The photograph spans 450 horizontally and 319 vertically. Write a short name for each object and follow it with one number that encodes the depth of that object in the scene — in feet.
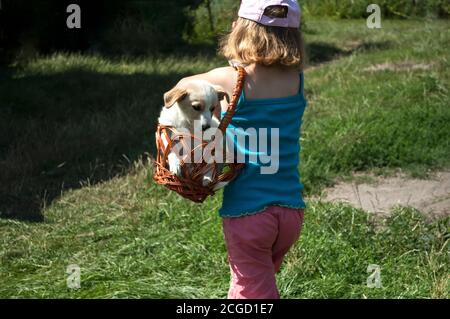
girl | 11.61
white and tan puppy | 11.23
